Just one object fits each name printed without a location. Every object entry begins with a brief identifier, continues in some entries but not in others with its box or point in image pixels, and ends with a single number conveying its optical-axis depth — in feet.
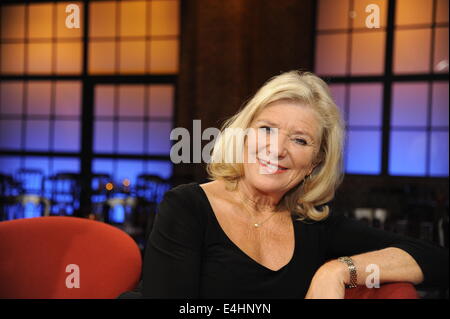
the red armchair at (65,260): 5.19
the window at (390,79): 18.39
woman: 4.10
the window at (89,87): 21.35
